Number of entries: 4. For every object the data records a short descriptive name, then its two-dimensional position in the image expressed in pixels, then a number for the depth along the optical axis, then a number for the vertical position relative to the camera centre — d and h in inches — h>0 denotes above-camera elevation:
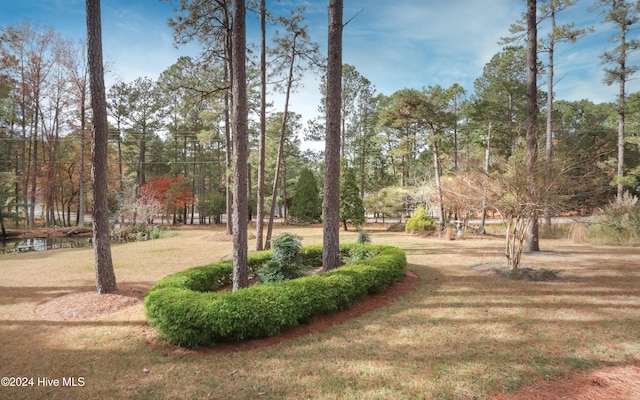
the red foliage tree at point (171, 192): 875.4 +33.0
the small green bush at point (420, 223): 672.4 -42.2
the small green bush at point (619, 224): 450.9 -30.5
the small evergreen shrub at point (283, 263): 254.8 -51.4
